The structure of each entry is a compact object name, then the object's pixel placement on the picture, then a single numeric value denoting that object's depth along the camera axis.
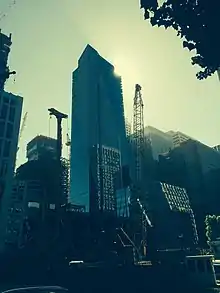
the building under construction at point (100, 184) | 182.45
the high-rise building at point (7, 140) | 78.31
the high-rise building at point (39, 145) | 171.38
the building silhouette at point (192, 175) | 159.25
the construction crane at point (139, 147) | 95.60
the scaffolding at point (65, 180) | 131.88
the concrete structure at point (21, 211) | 77.25
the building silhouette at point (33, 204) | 71.80
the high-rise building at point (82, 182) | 188.25
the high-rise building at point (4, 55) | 98.74
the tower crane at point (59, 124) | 75.69
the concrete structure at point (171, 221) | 109.62
